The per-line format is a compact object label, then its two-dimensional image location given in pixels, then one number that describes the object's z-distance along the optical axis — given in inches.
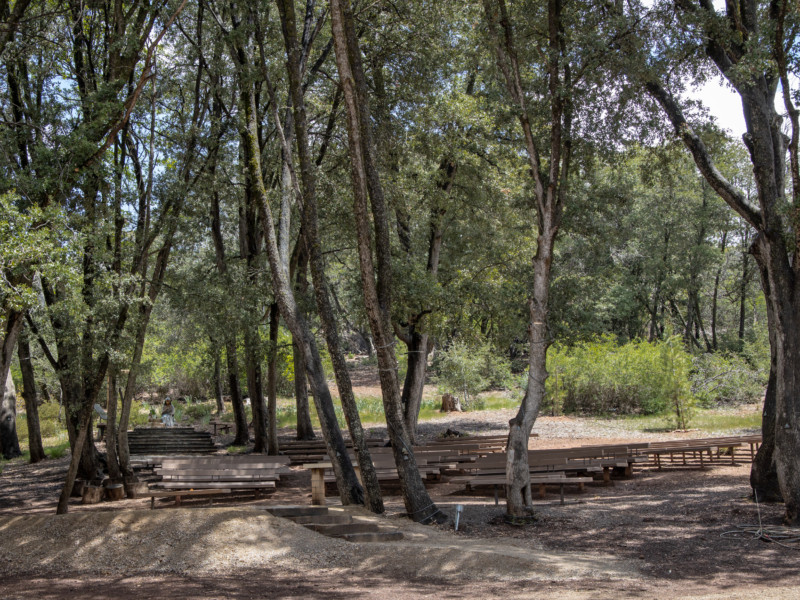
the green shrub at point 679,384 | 848.3
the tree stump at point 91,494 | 516.1
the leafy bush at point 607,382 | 1058.1
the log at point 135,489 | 535.5
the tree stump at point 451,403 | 1173.1
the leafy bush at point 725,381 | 1026.1
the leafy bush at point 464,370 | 1167.0
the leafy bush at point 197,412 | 1195.3
